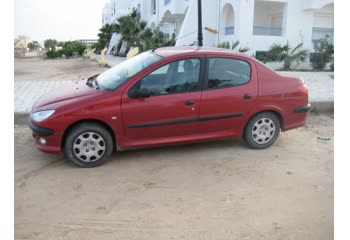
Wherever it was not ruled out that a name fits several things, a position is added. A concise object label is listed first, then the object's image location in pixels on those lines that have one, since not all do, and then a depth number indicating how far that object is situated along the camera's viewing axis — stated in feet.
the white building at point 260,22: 60.29
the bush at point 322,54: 60.49
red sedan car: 15.08
